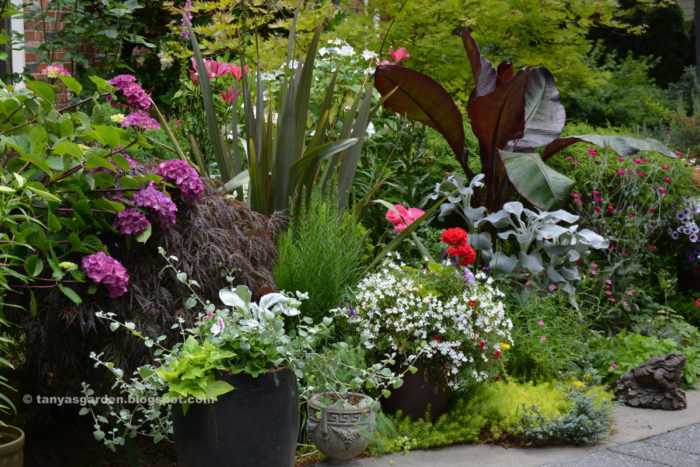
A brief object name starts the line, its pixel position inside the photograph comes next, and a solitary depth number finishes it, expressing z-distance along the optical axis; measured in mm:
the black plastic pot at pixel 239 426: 5441
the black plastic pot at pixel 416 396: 7684
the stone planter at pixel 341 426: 6246
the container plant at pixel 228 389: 5379
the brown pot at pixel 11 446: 5023
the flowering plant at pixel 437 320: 7516
